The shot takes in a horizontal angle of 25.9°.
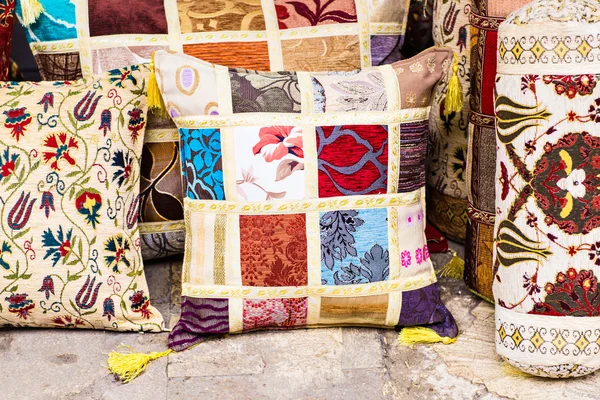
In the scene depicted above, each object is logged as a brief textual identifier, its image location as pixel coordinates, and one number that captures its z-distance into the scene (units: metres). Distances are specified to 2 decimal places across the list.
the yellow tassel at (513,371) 2.02
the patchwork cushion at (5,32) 2.21
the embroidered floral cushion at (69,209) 2.08
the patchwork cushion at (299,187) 2.03
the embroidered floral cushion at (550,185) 1.90
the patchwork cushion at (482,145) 2.11
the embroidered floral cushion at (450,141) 2.31
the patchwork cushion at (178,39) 2.22
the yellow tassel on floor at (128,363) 2.03
